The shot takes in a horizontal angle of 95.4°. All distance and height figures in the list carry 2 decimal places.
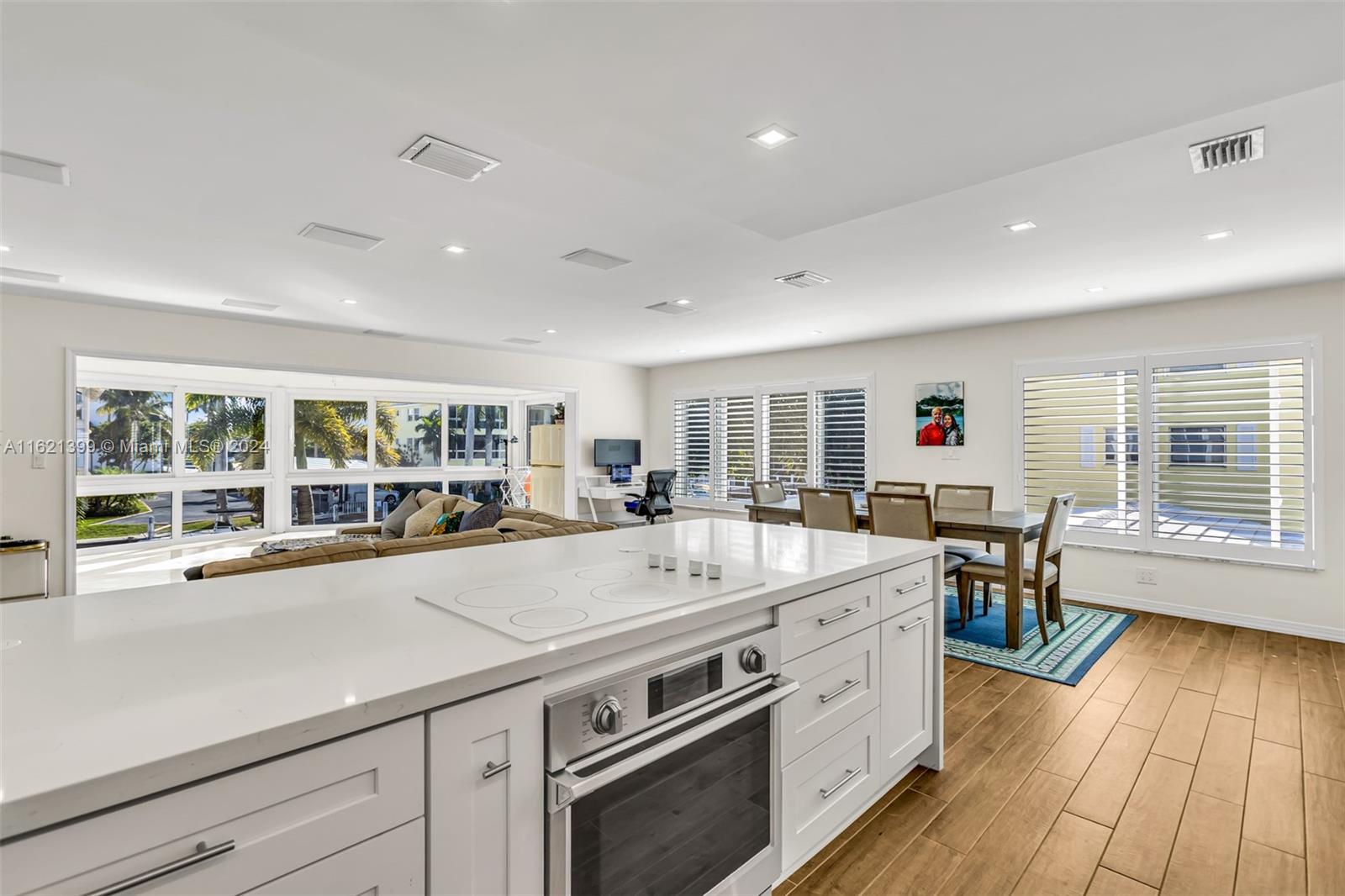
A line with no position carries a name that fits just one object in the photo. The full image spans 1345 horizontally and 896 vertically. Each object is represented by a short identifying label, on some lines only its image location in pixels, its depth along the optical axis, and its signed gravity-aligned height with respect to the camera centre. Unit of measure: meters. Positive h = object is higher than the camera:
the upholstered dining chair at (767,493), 5.57 -0.41
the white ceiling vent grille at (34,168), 2.41 +1.16
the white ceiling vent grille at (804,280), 4.14 +1.17
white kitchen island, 0.72 -0.39
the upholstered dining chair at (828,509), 4.43 -0.46
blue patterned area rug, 3.61 -1.30
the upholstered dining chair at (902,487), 5.55 -0.36
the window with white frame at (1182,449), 4.33 -0.02
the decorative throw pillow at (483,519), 4.56 -0.51
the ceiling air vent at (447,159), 2.33 +1.16
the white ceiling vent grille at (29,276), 4.05 +1.20
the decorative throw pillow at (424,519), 5.29 -0.60
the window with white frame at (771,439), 6.88 +0.13
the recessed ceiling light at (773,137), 2.16 +1.12
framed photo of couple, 5.96 +0.33
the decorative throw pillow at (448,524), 4.96 -0.59
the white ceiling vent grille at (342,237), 3.28 +1.19
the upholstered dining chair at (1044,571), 3.96 -0.84
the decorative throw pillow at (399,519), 5.80 -0.65
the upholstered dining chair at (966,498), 4.97 -0.42
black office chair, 7.79 -0.60
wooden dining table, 3.87 -0.56
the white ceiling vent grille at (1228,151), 2.28 +1.14
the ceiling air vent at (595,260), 3.70 +1.18
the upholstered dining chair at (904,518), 4.04 -0.48
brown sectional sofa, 2.38 -0.42
